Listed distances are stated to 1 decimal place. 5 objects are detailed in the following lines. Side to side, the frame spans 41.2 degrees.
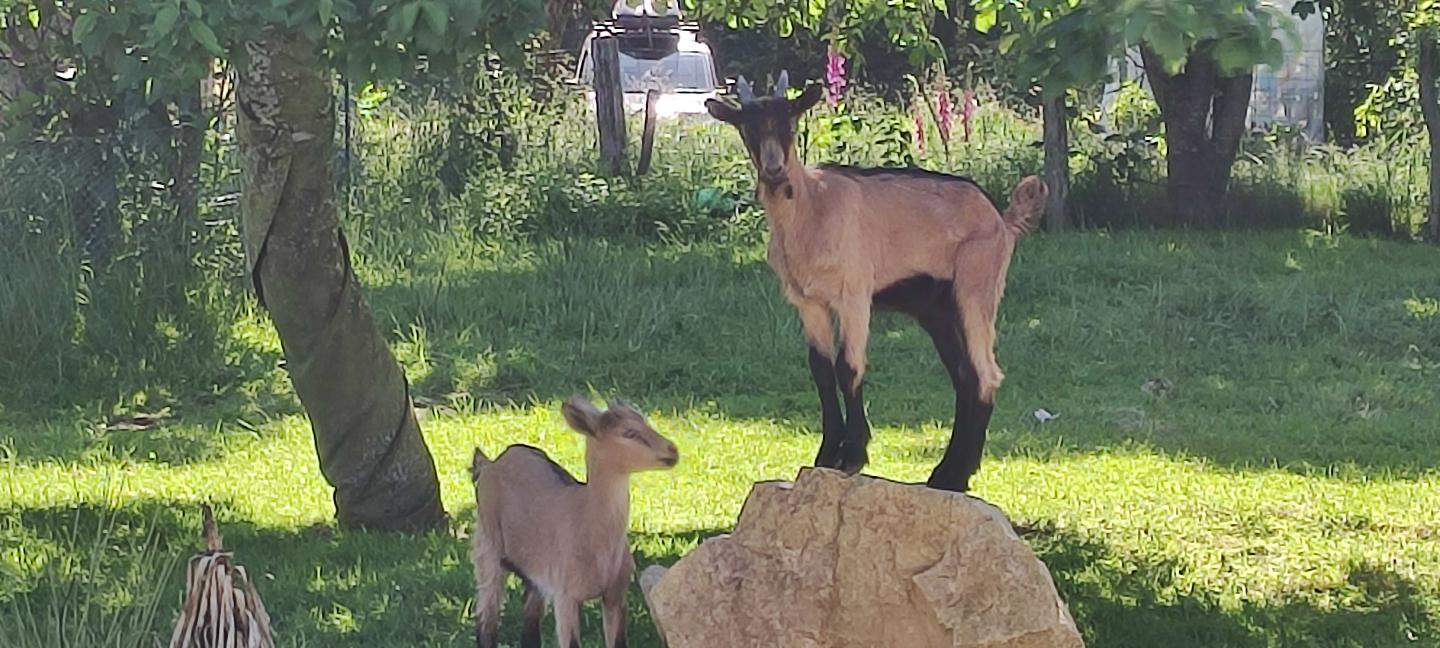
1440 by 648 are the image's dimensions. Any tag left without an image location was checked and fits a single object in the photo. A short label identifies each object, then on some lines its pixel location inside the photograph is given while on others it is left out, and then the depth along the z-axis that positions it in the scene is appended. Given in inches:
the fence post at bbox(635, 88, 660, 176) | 490.0
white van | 774.5
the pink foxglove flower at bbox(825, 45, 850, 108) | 403.9
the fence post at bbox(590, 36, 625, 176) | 494.3
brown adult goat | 166.4
